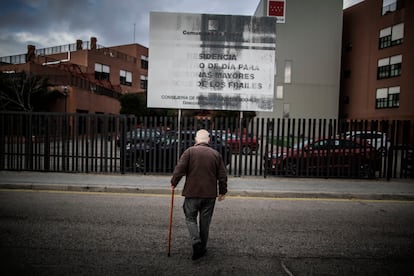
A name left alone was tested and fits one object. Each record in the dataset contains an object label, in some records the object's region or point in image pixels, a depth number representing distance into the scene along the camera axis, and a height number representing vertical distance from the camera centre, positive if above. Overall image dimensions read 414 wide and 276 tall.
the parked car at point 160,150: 10.30 -1.00
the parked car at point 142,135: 10.26 -0.48
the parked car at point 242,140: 10.25 -0.60
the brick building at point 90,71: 29.59 +6.49
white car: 10.32 -0.34
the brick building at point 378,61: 30.23 +7.56
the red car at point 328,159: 10.38 -1.16
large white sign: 10.99 +2.22
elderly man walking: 3.98 -0.85
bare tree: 25.02 +2.36
